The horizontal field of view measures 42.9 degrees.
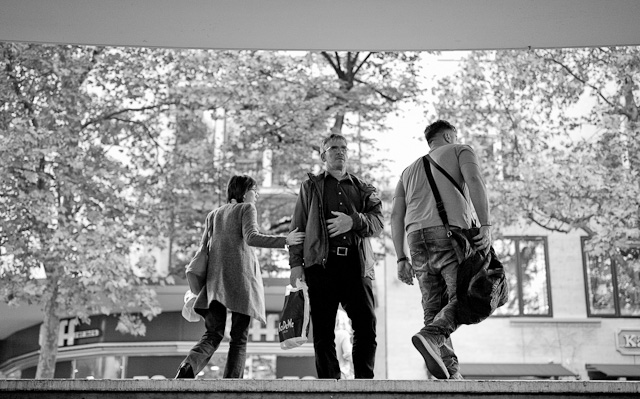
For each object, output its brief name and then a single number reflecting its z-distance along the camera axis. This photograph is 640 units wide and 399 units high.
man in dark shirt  6.32
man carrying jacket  5.96
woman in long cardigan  6.78
